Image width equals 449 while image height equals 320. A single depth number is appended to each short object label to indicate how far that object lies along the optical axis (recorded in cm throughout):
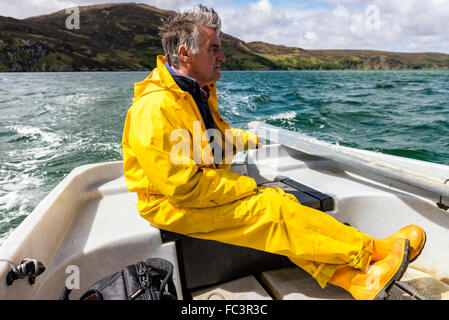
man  142
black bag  126
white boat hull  159
